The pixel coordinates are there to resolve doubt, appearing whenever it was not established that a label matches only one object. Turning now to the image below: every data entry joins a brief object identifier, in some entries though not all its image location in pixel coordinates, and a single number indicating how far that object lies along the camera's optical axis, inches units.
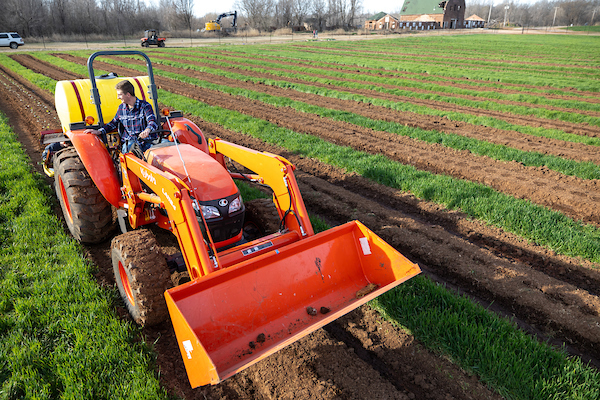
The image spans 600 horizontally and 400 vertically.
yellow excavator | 2191.6
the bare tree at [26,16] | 2043.6
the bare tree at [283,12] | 3381.4
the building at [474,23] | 3415.4
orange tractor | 120.8
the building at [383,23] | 3129.9
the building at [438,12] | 3110.2
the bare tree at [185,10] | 2933.1
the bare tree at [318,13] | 3126.5
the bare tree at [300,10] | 3405.0
